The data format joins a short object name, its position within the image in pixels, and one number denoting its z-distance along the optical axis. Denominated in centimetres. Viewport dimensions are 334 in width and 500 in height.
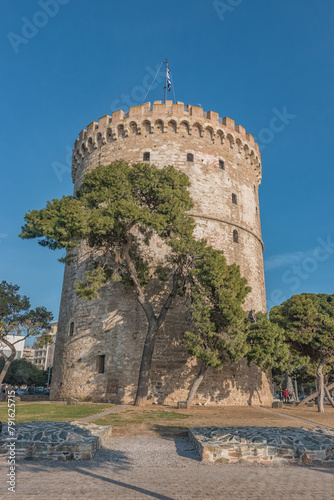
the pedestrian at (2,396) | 2163
